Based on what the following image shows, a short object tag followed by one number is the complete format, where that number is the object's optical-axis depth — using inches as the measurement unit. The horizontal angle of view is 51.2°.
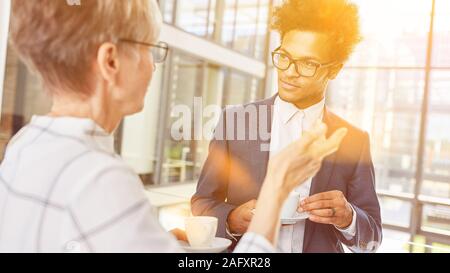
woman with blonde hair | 27.0
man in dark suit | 51.8
